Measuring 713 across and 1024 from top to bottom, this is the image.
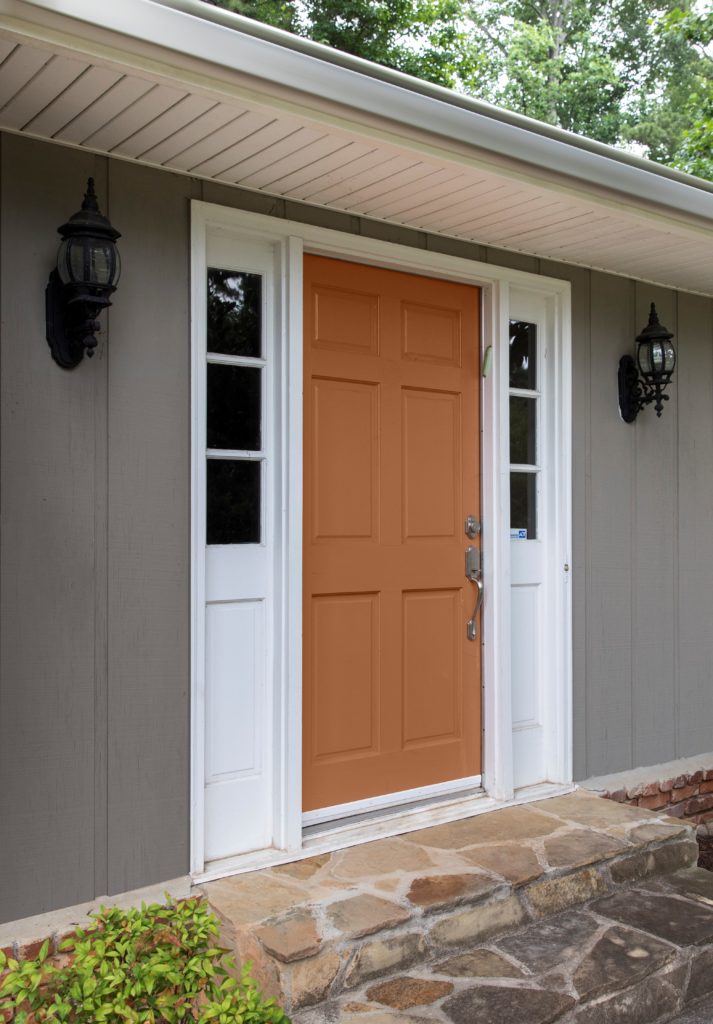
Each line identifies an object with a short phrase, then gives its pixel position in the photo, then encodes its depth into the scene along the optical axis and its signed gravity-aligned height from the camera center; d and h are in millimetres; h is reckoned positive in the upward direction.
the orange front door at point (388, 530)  3100 -14
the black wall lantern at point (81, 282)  2354 +639
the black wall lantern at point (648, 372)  3795 +650
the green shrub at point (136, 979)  2061 -1068
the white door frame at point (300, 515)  2721 +39
